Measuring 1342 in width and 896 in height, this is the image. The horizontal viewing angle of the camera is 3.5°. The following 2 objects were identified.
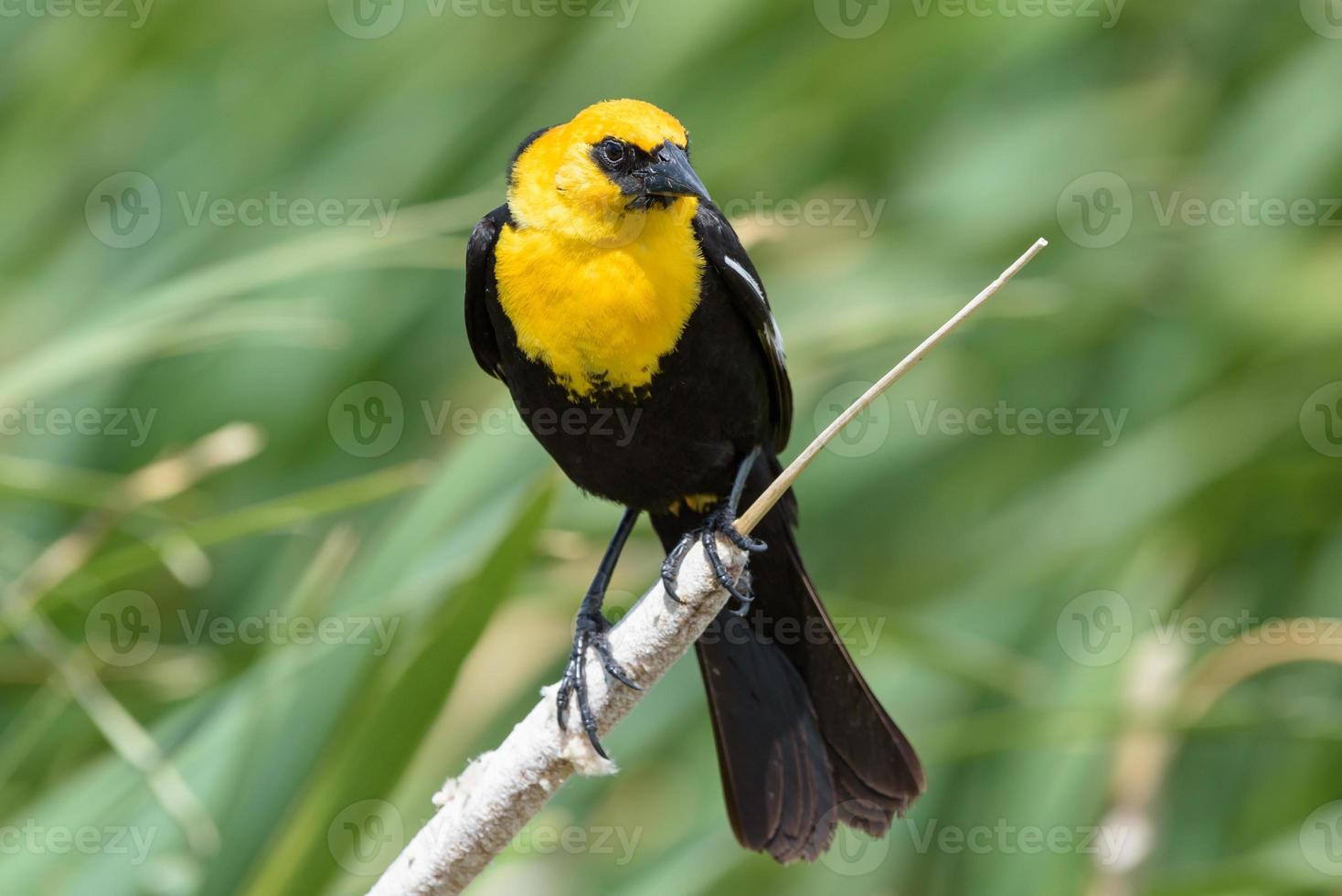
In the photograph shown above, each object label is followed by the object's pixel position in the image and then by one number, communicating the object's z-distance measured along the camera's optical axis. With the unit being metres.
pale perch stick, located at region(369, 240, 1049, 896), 5.43
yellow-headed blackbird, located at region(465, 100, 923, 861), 5.52
